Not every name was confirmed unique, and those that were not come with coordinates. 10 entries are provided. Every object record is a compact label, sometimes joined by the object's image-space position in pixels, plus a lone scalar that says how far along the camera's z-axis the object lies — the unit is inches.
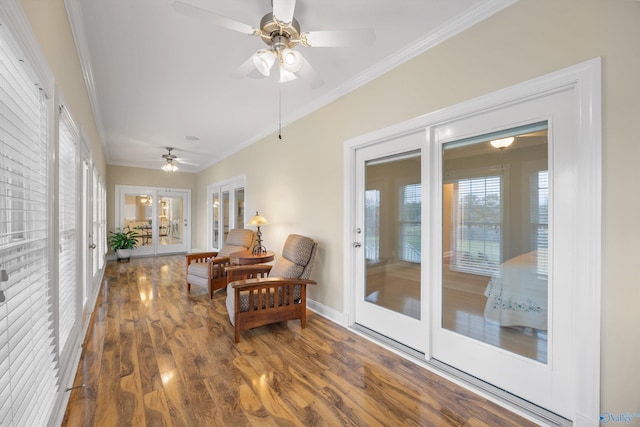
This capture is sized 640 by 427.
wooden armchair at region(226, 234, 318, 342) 102.3
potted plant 267.8
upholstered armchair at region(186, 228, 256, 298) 154.7
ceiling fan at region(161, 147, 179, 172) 223.3
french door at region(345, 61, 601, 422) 58.2
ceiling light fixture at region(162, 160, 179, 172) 226.7
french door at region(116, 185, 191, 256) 289.9
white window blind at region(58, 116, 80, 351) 76.5
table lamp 152.3
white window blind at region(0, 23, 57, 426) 38.5
